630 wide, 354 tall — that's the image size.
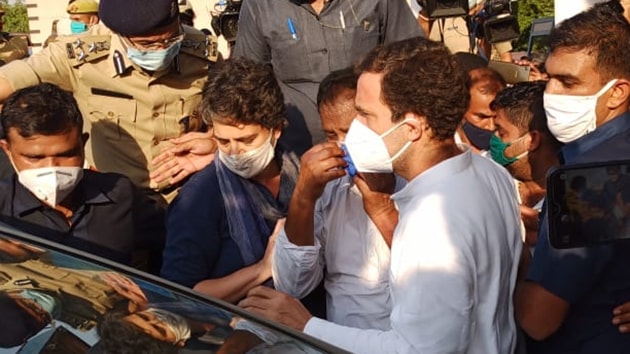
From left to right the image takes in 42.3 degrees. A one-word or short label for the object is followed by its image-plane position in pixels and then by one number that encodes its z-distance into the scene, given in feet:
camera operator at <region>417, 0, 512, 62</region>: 24.88
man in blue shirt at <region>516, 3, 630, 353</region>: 7.25
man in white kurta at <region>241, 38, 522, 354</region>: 6.26
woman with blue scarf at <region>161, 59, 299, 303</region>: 8.65
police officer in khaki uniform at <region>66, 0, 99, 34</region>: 24.98
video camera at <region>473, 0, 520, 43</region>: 24.41
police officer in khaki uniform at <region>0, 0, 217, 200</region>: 10.75
